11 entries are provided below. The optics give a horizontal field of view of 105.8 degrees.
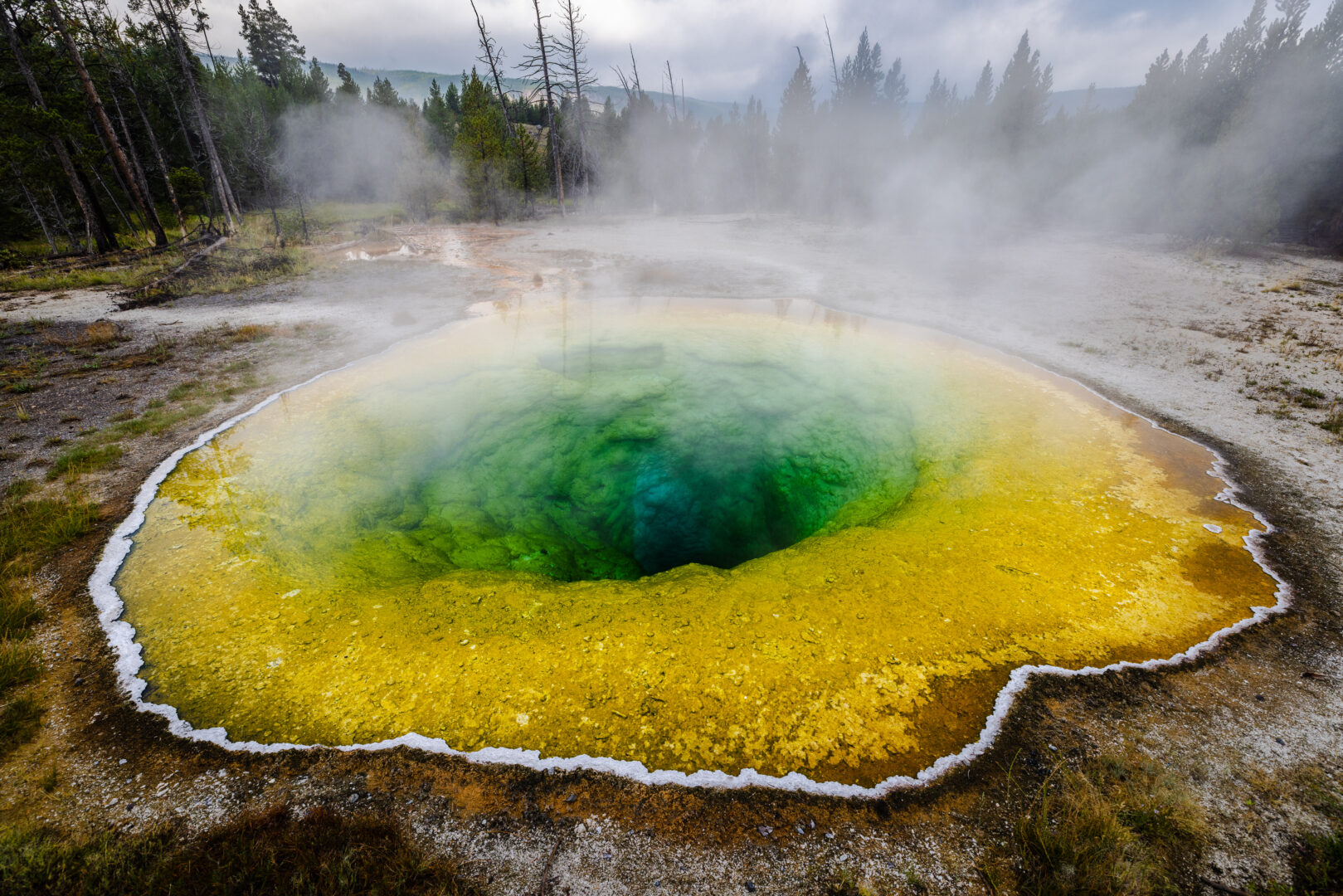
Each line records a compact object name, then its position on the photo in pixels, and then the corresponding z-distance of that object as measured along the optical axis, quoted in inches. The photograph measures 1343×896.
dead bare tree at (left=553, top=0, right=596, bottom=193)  1148.0
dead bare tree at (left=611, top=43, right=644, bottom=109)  1469.0
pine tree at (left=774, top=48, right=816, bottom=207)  1560.0
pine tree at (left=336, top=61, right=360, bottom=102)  1584.3
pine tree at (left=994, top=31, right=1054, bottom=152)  1290.6
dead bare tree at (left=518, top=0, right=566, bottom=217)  1097.4
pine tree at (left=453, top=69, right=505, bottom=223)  1090.1
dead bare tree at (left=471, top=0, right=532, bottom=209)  1173.1
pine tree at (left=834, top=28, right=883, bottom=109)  1535.4
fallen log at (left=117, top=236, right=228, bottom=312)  480.4
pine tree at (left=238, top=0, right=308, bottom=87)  1605.6
